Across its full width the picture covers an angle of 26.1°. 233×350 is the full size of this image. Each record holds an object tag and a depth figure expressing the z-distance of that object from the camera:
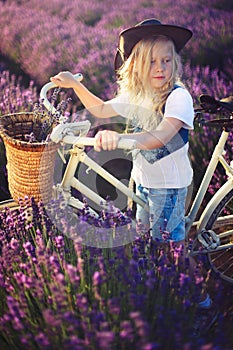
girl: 2.28
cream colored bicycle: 2.02
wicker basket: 2.21
